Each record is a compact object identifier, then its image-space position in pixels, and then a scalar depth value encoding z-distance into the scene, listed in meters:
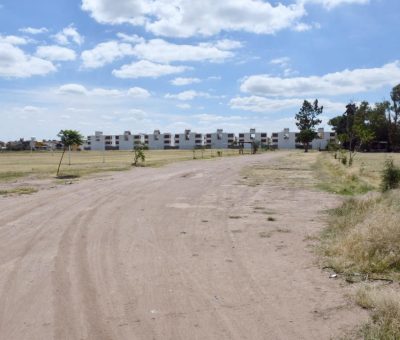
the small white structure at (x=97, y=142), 187.88
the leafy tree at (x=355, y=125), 41.16
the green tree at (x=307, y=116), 113.88
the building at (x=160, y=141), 188.38
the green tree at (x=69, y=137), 30.34
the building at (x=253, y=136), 188.25
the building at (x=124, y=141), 184.62
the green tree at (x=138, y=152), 42.22
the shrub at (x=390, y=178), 17.64
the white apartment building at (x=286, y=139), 169.29
